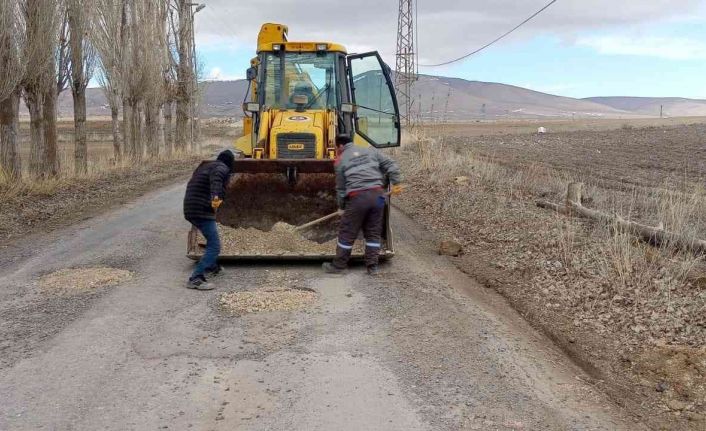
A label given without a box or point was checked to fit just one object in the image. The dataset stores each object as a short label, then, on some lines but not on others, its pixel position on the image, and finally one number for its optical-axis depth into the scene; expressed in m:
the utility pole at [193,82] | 34.03
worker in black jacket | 7.97
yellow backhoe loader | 9.86
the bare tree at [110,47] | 24.84
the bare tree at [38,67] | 16.51
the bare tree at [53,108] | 18.78
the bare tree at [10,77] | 15.27
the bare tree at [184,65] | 33.25
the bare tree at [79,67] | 19.75
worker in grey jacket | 8.52
